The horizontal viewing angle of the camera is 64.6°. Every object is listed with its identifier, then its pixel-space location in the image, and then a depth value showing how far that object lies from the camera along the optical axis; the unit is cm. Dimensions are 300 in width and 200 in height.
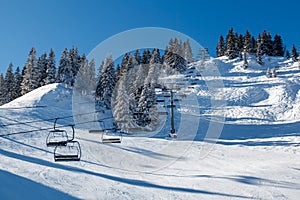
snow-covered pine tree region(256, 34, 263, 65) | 5572
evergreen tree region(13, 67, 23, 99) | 4344
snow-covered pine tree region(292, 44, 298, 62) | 5695
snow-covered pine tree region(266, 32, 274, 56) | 6394
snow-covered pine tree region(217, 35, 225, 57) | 7325
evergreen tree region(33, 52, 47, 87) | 4203
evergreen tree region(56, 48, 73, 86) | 4216
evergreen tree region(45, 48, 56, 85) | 4222
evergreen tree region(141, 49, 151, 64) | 6326
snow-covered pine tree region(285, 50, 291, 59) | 6819
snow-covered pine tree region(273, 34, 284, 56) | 6713
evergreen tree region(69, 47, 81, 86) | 4319
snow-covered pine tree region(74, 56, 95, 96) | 3888
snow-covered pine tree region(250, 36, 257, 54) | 6444
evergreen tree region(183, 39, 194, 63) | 6293
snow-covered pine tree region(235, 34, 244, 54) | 6368
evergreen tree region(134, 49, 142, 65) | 6087
